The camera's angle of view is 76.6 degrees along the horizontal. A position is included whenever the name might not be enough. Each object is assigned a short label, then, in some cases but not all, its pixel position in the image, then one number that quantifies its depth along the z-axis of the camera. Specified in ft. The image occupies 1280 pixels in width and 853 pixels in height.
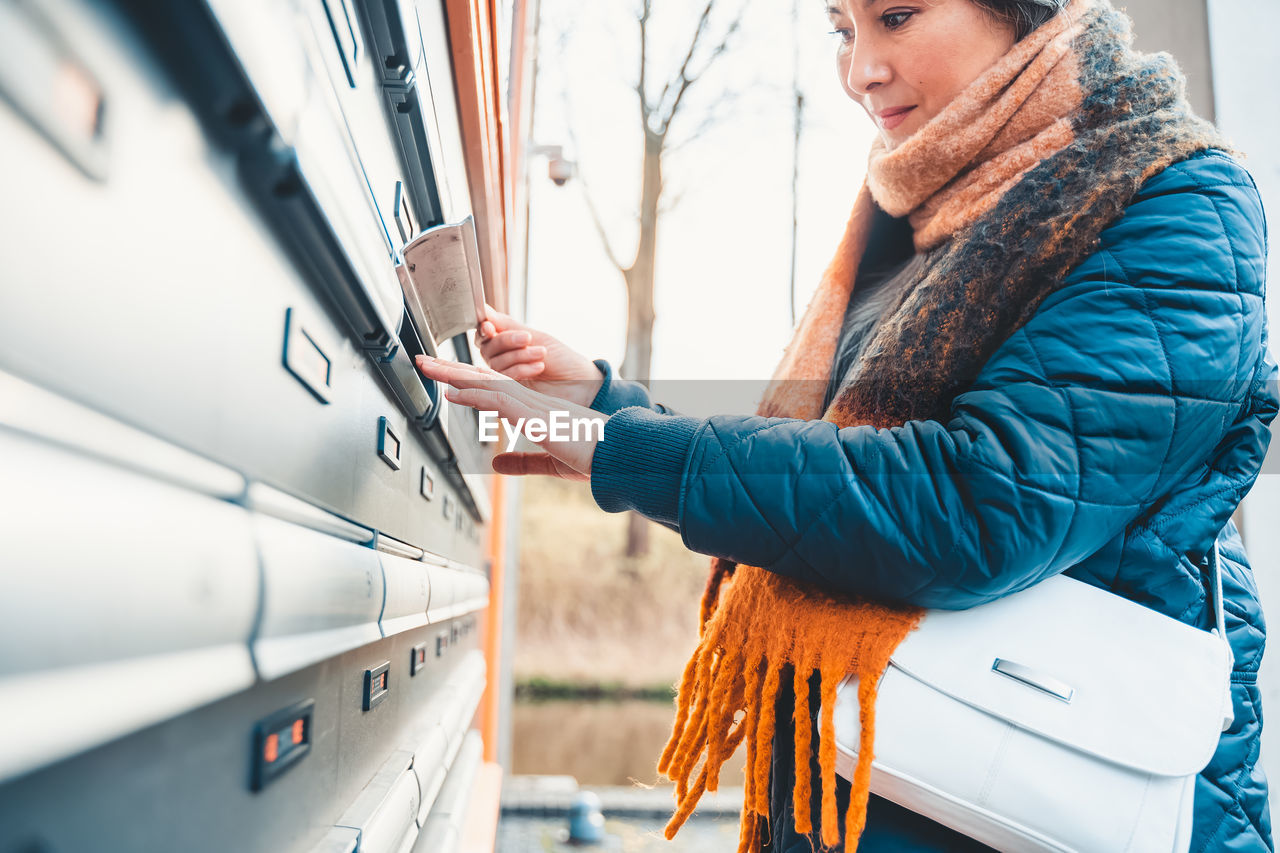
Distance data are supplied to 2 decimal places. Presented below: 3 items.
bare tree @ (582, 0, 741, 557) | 28.48
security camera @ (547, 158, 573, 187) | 13.53
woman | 2.62
